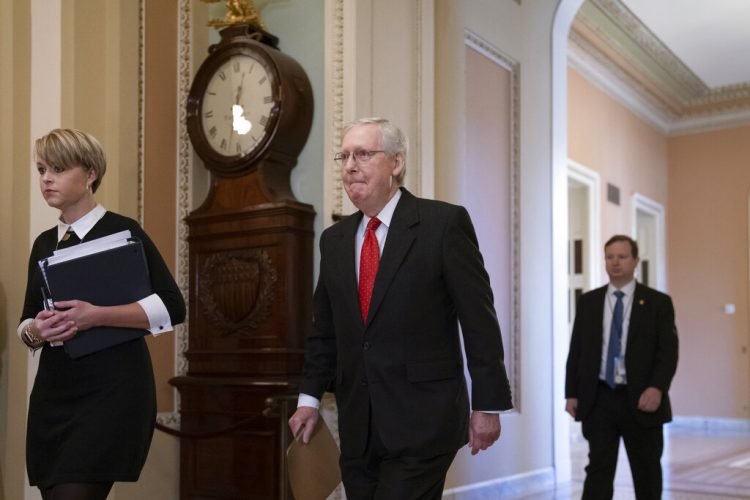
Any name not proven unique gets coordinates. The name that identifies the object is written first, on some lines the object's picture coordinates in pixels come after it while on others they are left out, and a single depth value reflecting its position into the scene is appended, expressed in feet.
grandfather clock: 13.66
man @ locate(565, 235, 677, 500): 14.70
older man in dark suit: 7.75
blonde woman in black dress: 7.66
